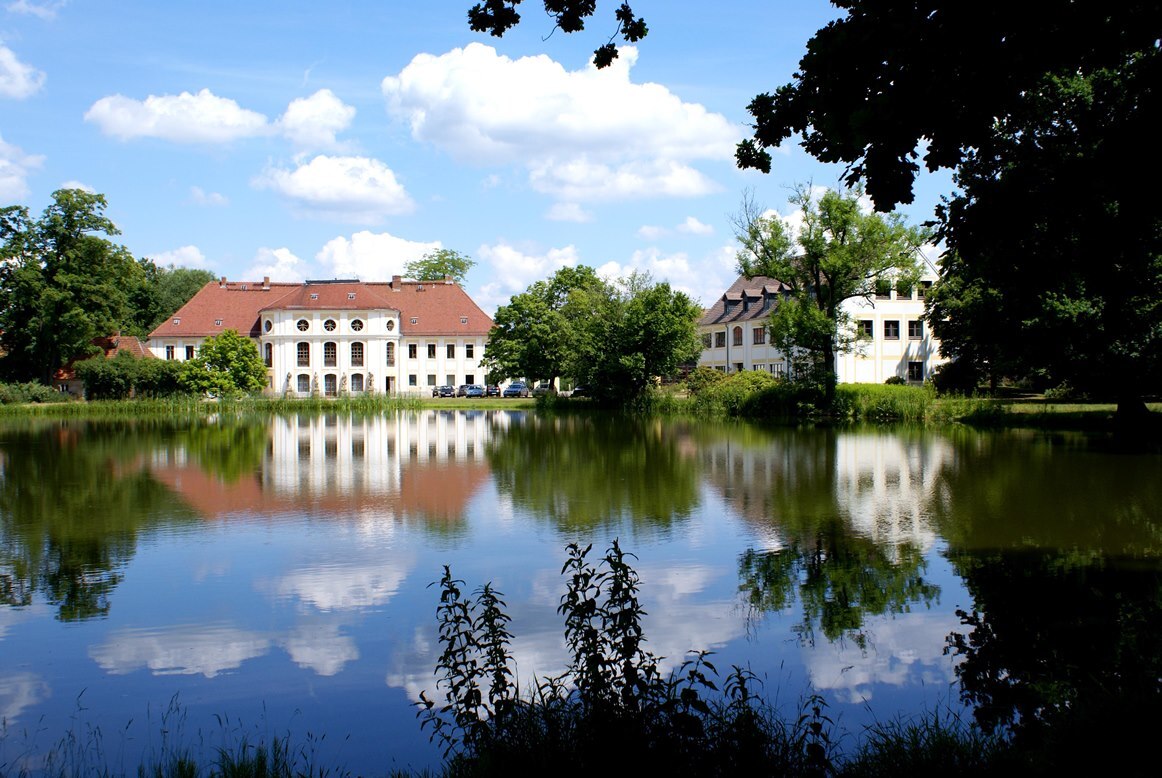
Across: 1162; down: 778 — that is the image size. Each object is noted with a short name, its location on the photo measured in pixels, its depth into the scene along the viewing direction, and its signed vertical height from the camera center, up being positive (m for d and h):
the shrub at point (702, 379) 50.62 -0.19
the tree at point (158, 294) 89.81 +8.82
